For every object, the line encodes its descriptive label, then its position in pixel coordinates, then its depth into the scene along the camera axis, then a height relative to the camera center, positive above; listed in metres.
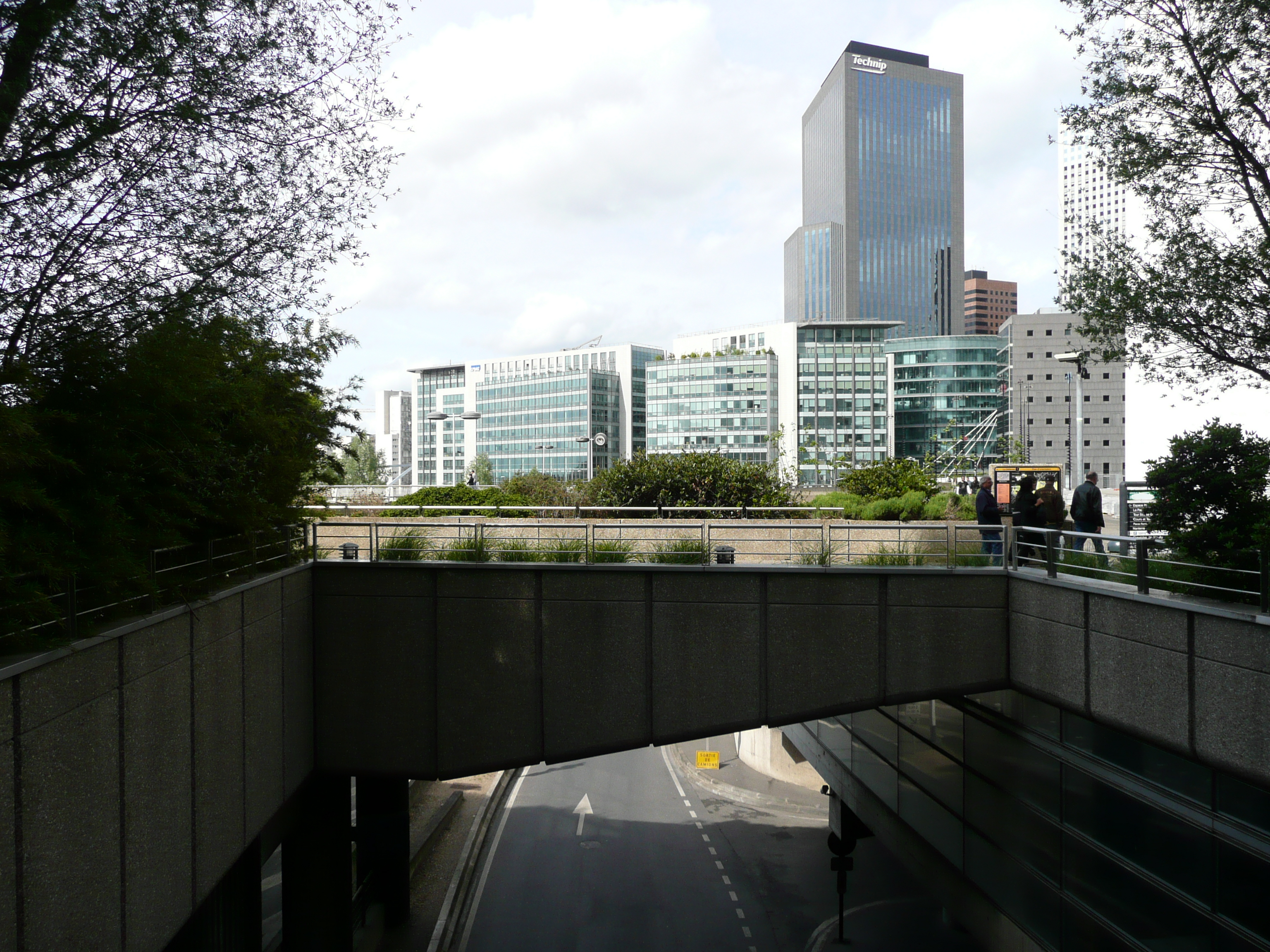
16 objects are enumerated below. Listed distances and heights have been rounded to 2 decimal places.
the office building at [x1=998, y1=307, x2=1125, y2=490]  99.69 +8.46
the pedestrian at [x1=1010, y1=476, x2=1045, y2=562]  13.24 -0.53
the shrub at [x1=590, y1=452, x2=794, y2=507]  26.36 -0.11
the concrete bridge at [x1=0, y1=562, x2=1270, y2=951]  10.31 -2.65
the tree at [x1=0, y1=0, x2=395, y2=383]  8.22 +3.35
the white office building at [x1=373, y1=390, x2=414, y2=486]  168.25 +2.05
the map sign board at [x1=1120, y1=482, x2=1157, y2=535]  11.45 -0.41
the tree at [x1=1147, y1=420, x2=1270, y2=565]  9.70 -0.17
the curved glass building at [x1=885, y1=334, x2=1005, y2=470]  126.06 +12.79
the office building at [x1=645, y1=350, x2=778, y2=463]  119.06 +10.38
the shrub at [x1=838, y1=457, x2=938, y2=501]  26.66 -0.05
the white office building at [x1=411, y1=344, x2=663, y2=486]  133.62 +10.35
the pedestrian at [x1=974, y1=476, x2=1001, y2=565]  13.83 -0.49
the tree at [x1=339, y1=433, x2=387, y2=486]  85.06 +1.35
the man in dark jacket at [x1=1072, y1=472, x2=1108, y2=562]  12.97 -0.42
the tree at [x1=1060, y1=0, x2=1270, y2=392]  11.46 +3.86
